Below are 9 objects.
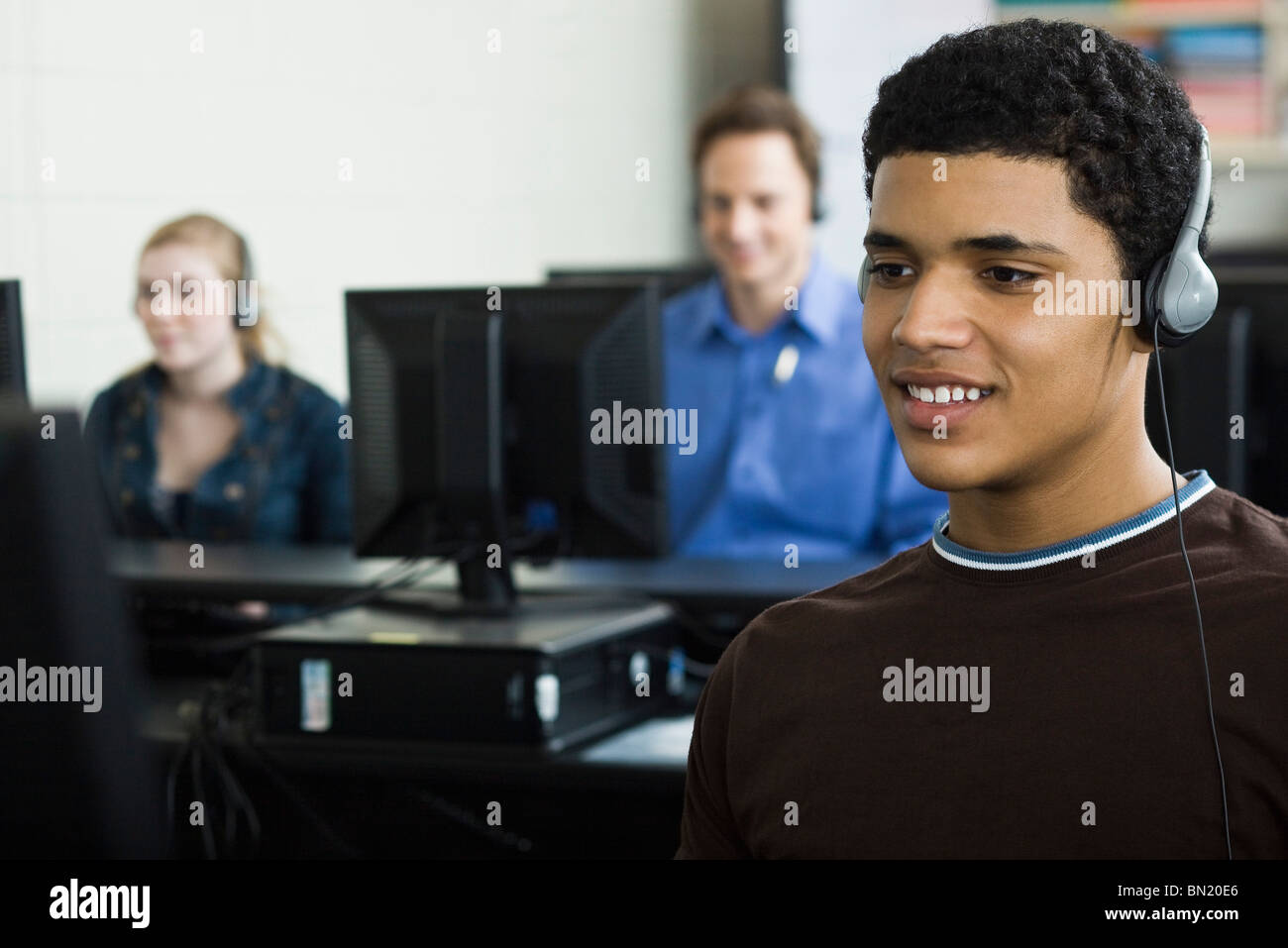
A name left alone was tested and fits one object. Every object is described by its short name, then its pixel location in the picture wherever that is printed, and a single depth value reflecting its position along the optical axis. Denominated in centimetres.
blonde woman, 307
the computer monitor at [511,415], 215
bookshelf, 448
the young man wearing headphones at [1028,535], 104
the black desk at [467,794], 199
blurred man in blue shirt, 308
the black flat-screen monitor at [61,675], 68
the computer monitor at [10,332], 226
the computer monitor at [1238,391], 208
